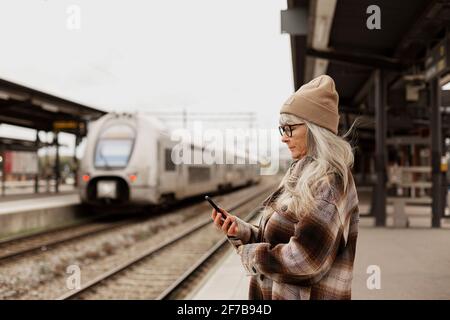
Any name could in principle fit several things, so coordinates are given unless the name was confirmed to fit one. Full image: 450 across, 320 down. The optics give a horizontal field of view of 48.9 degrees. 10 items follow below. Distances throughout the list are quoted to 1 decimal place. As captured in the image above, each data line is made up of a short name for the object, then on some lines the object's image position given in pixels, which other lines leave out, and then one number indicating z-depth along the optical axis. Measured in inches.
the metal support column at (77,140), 653.5
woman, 59.4
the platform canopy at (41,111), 443.8
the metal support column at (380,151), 390.3
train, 503.2
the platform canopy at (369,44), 273.6
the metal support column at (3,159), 550.9
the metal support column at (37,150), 625.2
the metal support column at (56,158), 635.5
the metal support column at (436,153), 358.6
